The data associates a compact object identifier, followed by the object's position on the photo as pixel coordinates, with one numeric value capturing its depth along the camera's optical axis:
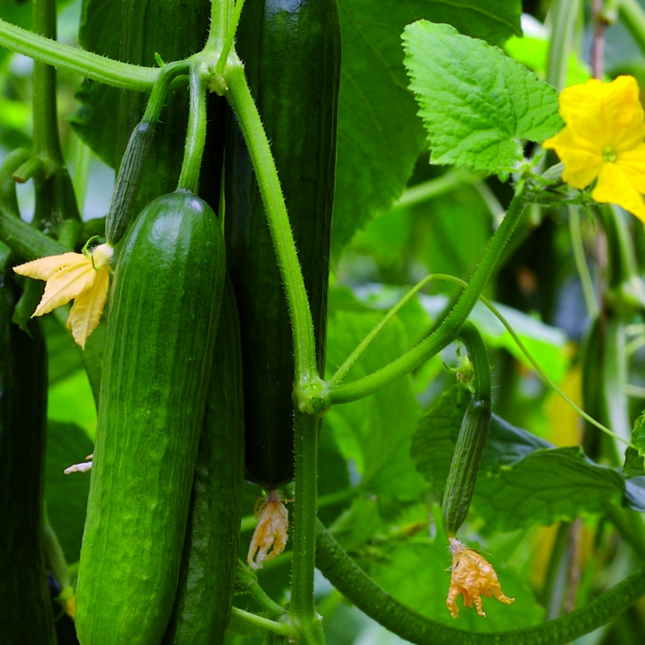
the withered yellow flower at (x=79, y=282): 0.73
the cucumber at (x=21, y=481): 0.82
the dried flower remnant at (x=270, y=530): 0.77
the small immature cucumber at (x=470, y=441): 0.74
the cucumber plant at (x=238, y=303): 0.71
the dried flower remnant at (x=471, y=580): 0.73
